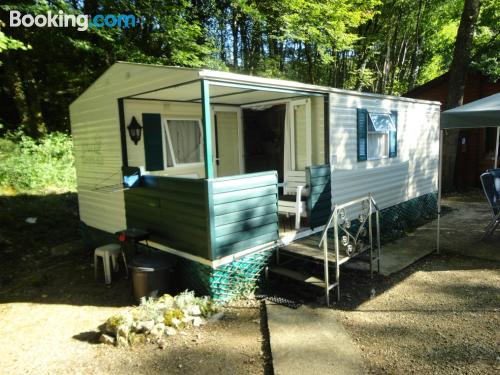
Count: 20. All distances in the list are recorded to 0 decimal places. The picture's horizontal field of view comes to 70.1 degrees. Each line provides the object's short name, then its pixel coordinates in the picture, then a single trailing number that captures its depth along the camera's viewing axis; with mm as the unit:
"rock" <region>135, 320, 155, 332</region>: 3567
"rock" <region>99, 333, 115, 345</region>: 3498
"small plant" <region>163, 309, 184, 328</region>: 3695
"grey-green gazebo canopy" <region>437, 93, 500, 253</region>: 5301
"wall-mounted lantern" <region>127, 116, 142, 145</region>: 5547
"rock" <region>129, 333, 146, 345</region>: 3488
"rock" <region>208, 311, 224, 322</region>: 3876
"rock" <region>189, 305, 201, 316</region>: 3877
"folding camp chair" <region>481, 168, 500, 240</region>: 6066
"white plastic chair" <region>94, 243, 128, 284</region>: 5246
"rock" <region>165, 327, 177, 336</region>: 3614
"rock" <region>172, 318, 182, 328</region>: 3693
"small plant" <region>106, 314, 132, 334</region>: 3539
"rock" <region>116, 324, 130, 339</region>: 3482
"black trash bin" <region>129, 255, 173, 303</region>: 4250
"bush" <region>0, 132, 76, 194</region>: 9344
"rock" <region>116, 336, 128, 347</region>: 3461
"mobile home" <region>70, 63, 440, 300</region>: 4219
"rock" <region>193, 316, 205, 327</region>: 3787
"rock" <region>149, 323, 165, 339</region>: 3557
